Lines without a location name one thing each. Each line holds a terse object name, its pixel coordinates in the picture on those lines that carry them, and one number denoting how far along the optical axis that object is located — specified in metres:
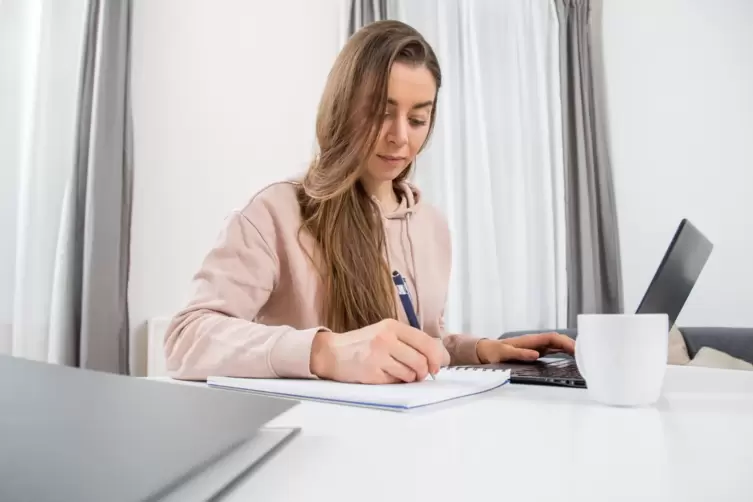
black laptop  0.72
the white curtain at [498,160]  2.98
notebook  0.53
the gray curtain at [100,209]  2.29
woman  1.01
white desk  0.28
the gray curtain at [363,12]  2.92
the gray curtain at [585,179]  2.99
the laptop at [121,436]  0.21
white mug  0.54
